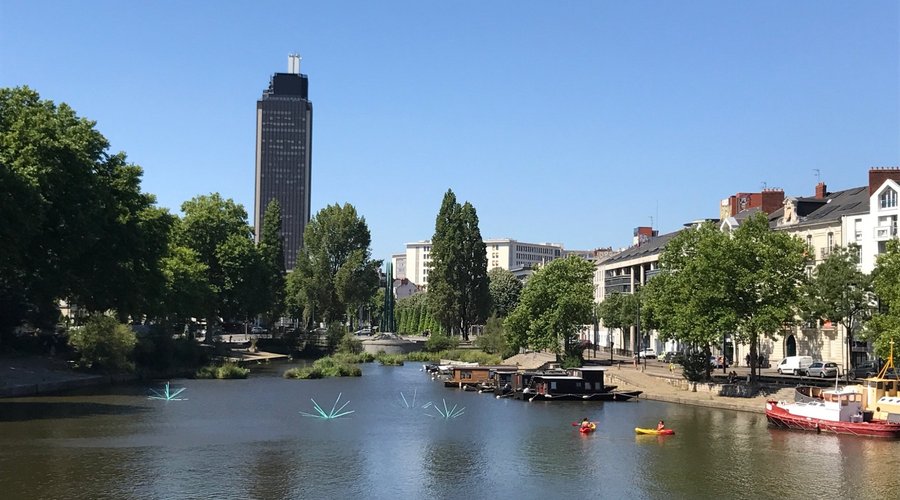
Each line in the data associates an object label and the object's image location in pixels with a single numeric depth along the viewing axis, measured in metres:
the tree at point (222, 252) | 112.02
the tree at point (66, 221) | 58.25
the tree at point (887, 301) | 54.03
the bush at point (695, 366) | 69.62
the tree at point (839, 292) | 65.81
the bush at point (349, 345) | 120.06
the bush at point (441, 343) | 124.50
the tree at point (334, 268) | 136.38
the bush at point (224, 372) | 84.81
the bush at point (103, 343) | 74.56
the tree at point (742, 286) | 62.81
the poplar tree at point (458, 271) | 126.94
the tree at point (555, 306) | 88.62
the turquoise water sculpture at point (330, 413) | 57.09
